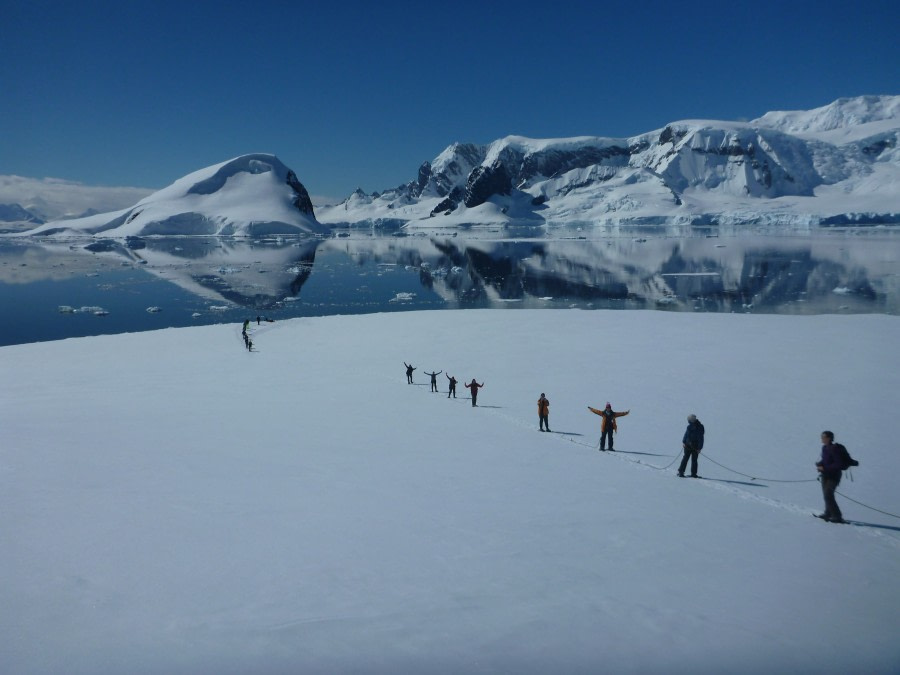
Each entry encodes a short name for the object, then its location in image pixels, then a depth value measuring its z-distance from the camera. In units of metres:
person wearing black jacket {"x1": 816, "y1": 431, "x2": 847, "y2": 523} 8.83
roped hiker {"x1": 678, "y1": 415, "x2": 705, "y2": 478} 10.77
